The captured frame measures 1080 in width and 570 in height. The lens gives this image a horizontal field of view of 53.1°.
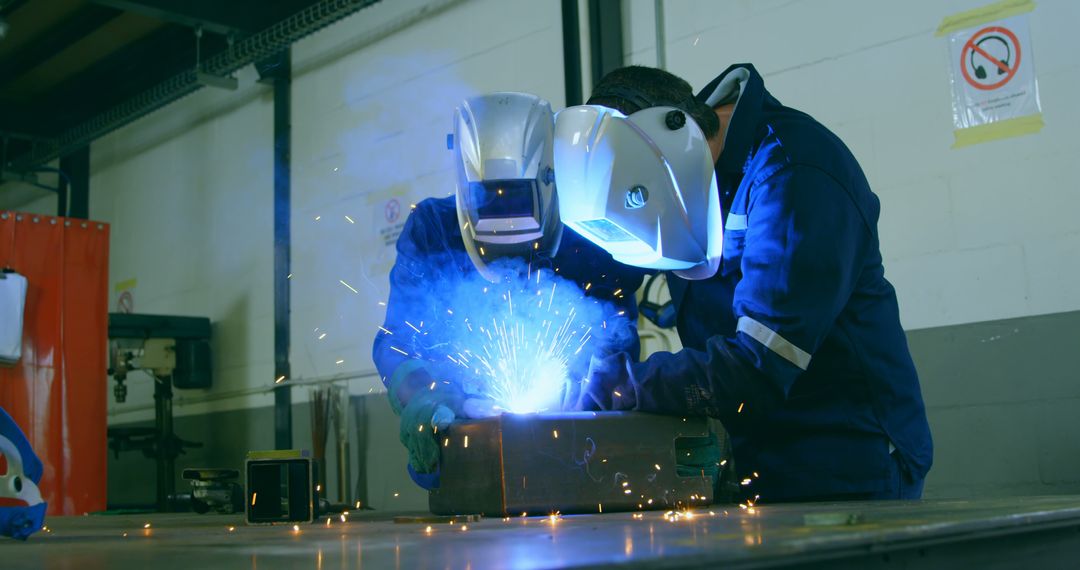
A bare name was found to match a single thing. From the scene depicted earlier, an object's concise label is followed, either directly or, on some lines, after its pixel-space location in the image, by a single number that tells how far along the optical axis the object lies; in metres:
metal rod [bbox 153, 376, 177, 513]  5.51
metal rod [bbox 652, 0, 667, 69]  3.94
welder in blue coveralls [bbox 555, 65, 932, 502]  1.61
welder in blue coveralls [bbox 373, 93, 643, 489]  1.60
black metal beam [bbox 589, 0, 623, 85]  4.12
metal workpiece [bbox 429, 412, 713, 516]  1.57
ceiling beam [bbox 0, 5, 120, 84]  5.77
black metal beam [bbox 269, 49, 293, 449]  5.55
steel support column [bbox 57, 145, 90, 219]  7.46
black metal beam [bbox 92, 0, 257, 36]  5.26
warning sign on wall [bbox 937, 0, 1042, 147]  3.04
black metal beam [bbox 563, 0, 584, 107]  4.16
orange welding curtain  4.32
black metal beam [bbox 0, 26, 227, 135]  6.20
